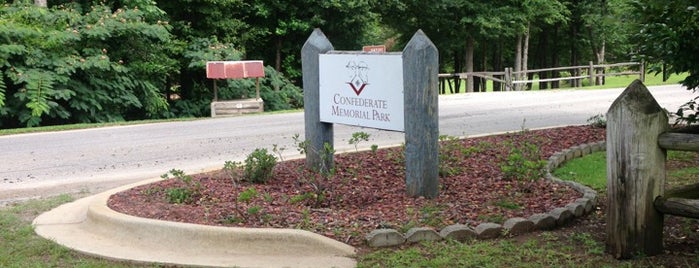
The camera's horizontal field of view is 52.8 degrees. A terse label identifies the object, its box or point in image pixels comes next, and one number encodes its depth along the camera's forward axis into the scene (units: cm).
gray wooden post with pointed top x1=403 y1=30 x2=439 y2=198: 605
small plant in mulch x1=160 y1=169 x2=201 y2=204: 619
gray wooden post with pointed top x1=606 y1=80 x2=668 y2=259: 434
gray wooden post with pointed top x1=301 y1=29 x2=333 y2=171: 734
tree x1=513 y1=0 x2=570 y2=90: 2955
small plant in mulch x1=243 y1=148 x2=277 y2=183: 690
